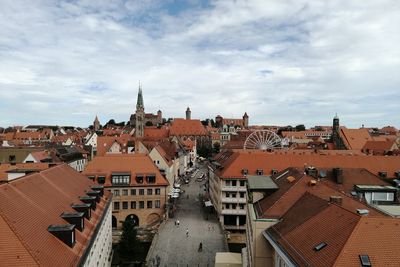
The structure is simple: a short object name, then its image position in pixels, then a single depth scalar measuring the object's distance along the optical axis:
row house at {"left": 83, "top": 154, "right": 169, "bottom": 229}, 58.62
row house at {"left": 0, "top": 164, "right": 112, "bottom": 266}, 18.92
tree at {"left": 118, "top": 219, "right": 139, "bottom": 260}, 44.72
